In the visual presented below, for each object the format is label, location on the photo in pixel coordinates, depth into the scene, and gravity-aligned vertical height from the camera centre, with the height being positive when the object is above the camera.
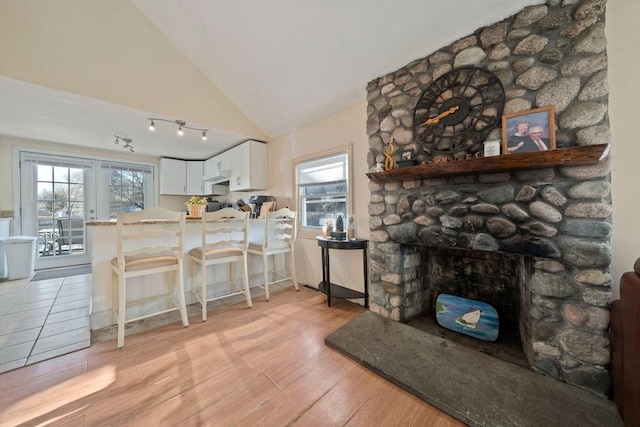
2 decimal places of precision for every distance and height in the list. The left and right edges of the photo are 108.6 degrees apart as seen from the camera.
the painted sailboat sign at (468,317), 1.83 -0.87
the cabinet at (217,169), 4.23 +0.91
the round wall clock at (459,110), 1.65 +0.80
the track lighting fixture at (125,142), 3.69 +1.24
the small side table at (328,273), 2.40 -0.65
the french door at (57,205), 3.91 +0.23
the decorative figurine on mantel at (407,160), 1.91 +0.44
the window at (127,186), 4.62 +0.64
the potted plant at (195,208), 2.78 +0.09
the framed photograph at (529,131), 1.41 +0.52
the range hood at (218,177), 4.24 +0.75
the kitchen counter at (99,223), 2.03 -0.06
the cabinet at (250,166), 3.67 +0.81
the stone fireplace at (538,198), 1.29 +0.10
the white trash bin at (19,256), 3.40 -0.57
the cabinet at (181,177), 4.82 +0.84
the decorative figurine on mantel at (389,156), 2.11 +0.53
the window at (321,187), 2.85 +0.36
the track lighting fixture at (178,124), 2.90 +1.22
